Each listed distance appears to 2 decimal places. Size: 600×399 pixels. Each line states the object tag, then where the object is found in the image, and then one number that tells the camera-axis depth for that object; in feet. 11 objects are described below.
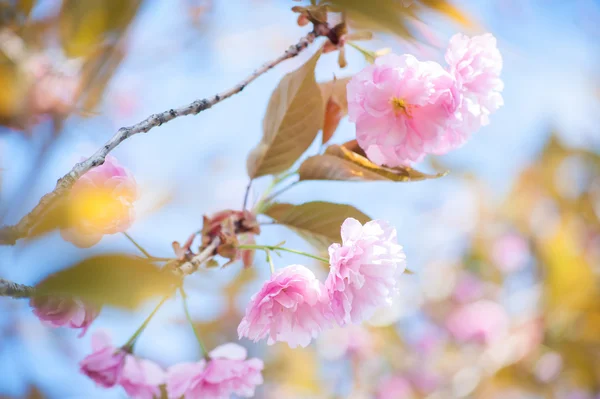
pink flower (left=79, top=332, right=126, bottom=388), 2.89
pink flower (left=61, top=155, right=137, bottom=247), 2.68
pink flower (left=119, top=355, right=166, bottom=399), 2.92
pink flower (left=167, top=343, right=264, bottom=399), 2.90
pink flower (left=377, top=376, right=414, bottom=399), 7.79
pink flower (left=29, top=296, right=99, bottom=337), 2.73
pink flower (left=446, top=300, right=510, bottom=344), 7.76
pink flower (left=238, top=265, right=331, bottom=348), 2.80
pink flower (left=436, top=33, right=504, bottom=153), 2.87
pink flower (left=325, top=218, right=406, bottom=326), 2.77
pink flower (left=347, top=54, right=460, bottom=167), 2.84
